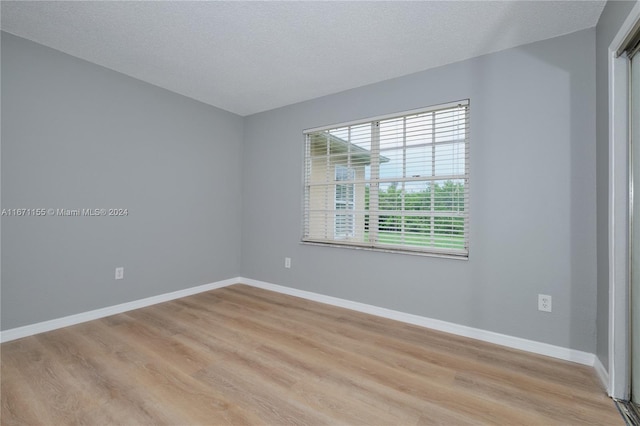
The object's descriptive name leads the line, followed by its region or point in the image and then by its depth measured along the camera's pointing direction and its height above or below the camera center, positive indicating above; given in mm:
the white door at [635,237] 1610 -108
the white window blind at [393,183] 2721 +355
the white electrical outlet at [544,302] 2264 -665
